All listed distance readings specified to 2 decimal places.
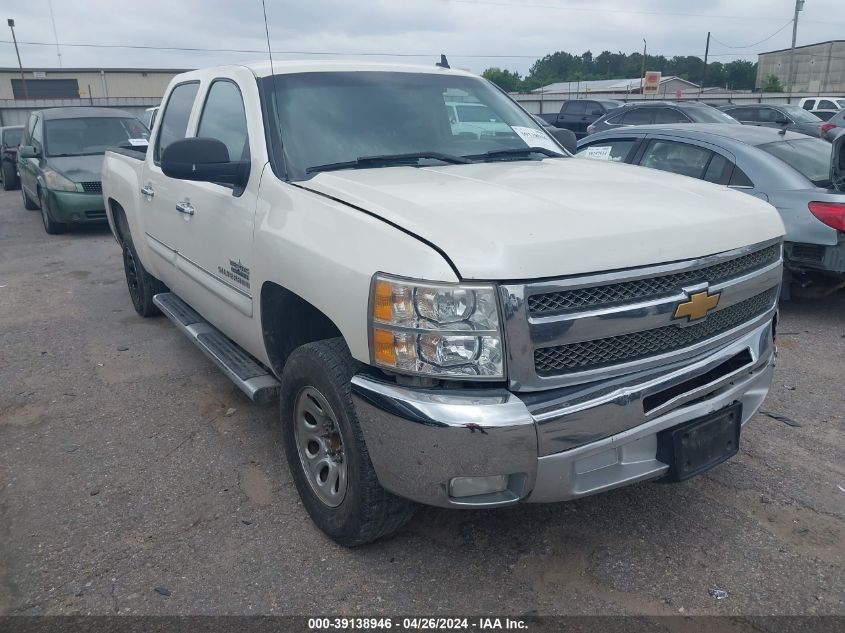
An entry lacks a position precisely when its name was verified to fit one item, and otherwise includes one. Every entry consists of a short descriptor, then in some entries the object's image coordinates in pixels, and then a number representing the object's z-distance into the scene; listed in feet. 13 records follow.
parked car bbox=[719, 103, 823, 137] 55.62
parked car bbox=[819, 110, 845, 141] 44.53
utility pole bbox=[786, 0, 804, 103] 166.09
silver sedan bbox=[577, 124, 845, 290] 17.90
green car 34.17
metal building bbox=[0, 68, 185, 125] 165.99
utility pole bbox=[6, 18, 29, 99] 165.17
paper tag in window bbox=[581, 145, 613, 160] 23.34
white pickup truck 7.68
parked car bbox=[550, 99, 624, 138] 64.95
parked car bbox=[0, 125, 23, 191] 55.11
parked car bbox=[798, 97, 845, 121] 82.27
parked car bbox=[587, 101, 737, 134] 47.32
